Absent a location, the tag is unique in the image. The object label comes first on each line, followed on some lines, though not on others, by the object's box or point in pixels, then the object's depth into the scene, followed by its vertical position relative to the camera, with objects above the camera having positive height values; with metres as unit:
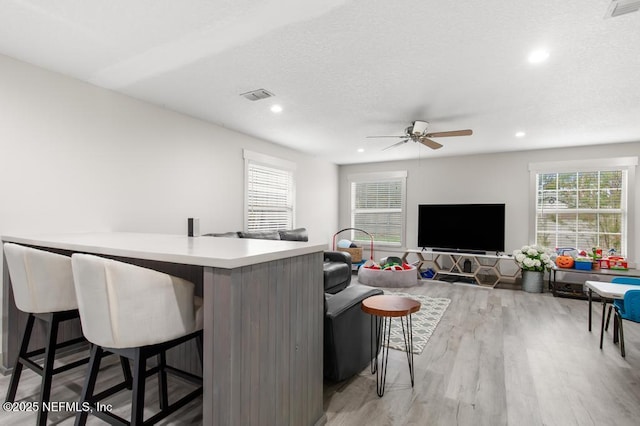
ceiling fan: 3.77 +0.98
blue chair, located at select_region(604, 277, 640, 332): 3.18 -0.64
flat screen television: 5.62 -0.23
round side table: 2.08 -0.62
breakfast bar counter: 1.27 -0.49
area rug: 3.03 -1.22
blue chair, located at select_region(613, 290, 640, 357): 2.58 -0.75
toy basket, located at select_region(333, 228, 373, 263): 6.50 -0.80
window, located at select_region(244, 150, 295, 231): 4.96 +0.33
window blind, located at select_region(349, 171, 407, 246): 6.89 +0.17
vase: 5.12 -1.04
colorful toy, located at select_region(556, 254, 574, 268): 4.97 -0.70
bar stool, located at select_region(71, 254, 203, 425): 1.26 -0.42
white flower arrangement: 5.09 -0.70
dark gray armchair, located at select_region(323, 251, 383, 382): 2.11 -0.84
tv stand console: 5.55 -0.95
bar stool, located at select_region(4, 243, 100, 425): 1.73 -0.44
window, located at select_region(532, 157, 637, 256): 5.14 +0.20
